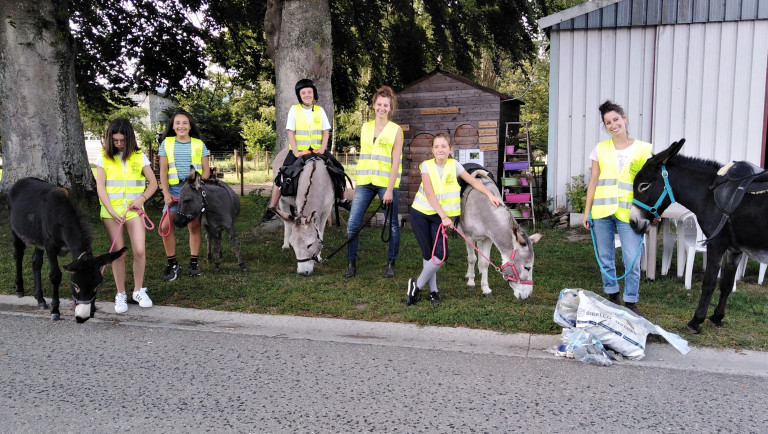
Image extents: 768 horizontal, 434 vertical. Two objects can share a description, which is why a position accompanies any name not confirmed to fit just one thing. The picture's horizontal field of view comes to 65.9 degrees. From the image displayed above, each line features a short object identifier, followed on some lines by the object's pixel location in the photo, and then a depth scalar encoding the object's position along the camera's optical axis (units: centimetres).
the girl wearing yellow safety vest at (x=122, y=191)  608
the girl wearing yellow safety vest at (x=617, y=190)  541
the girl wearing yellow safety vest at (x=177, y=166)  727
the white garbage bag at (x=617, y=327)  459
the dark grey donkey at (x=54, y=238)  539
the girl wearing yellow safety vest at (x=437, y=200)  608
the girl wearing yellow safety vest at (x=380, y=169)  708
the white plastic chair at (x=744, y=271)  704
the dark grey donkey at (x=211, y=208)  736
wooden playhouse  1215
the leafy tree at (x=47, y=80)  1145
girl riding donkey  784
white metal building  1066
